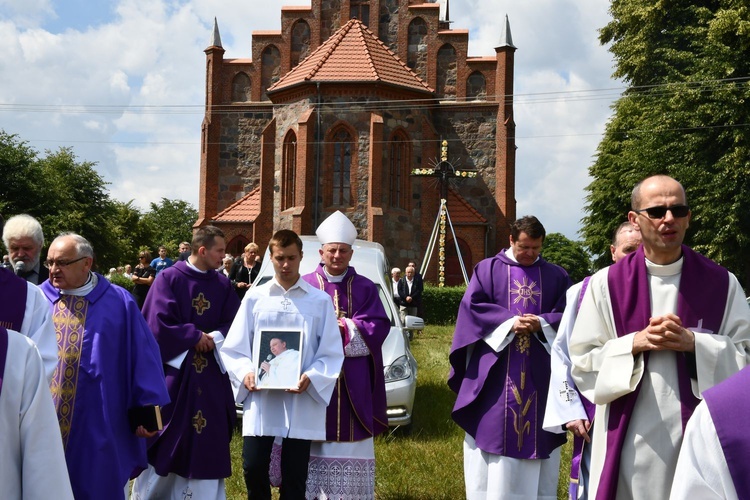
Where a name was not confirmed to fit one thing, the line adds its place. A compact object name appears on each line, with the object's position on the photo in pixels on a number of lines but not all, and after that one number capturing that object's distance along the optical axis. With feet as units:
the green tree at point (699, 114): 83.92
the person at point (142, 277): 45.66
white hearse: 29.12
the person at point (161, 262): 50.70
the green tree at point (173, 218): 296.10
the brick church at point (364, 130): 103.30
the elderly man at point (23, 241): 19.35
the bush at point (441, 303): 83.76
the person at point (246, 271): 41.79
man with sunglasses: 12.43
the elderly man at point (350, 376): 19.95
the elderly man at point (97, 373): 15.85
